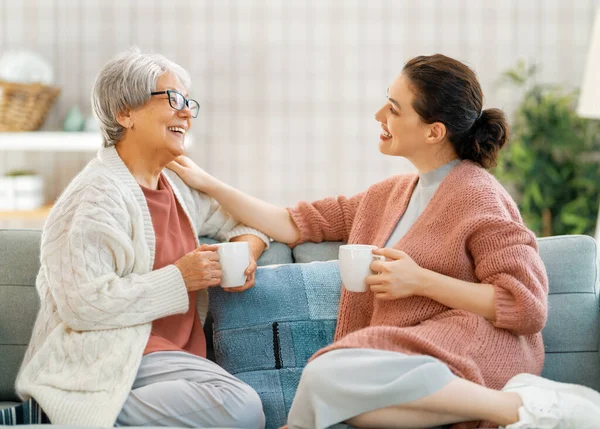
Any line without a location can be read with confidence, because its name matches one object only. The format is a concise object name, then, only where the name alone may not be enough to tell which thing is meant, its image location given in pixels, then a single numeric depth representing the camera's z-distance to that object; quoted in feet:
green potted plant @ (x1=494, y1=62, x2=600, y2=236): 16.80
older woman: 10.62
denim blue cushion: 11.18
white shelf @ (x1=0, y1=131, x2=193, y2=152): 16.36
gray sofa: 11.26
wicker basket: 16.19
